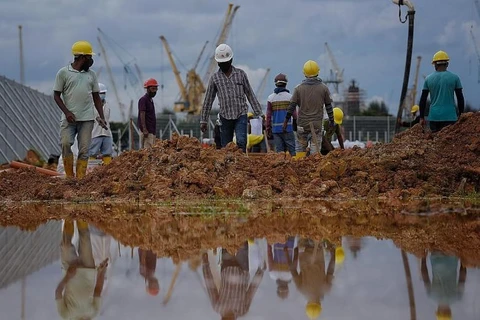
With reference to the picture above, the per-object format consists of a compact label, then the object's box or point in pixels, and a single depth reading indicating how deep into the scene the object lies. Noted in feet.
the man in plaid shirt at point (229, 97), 49.37
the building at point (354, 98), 473.67
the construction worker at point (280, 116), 59.11
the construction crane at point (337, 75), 513.45
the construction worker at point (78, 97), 45.55
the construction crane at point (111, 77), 440.58
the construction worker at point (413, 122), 71.38
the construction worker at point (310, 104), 53.78
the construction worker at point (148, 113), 59.62
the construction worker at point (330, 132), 58.90
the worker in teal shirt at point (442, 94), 50.88
